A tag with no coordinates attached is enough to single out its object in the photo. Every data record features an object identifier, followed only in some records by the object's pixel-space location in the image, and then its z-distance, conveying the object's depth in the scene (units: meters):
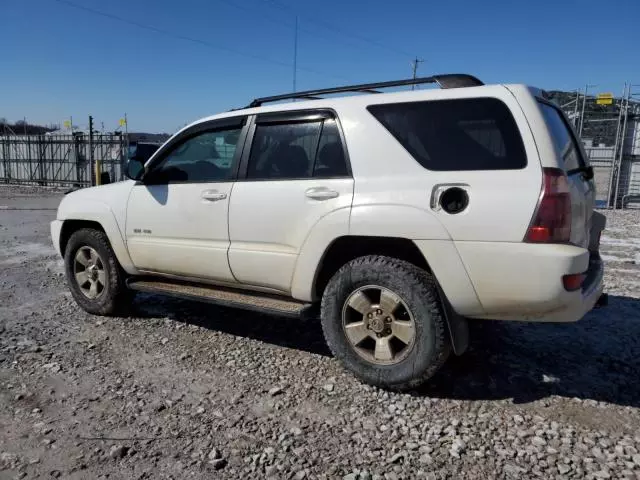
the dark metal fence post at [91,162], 18.70
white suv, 2.96
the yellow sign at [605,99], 15.72
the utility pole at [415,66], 45.41
